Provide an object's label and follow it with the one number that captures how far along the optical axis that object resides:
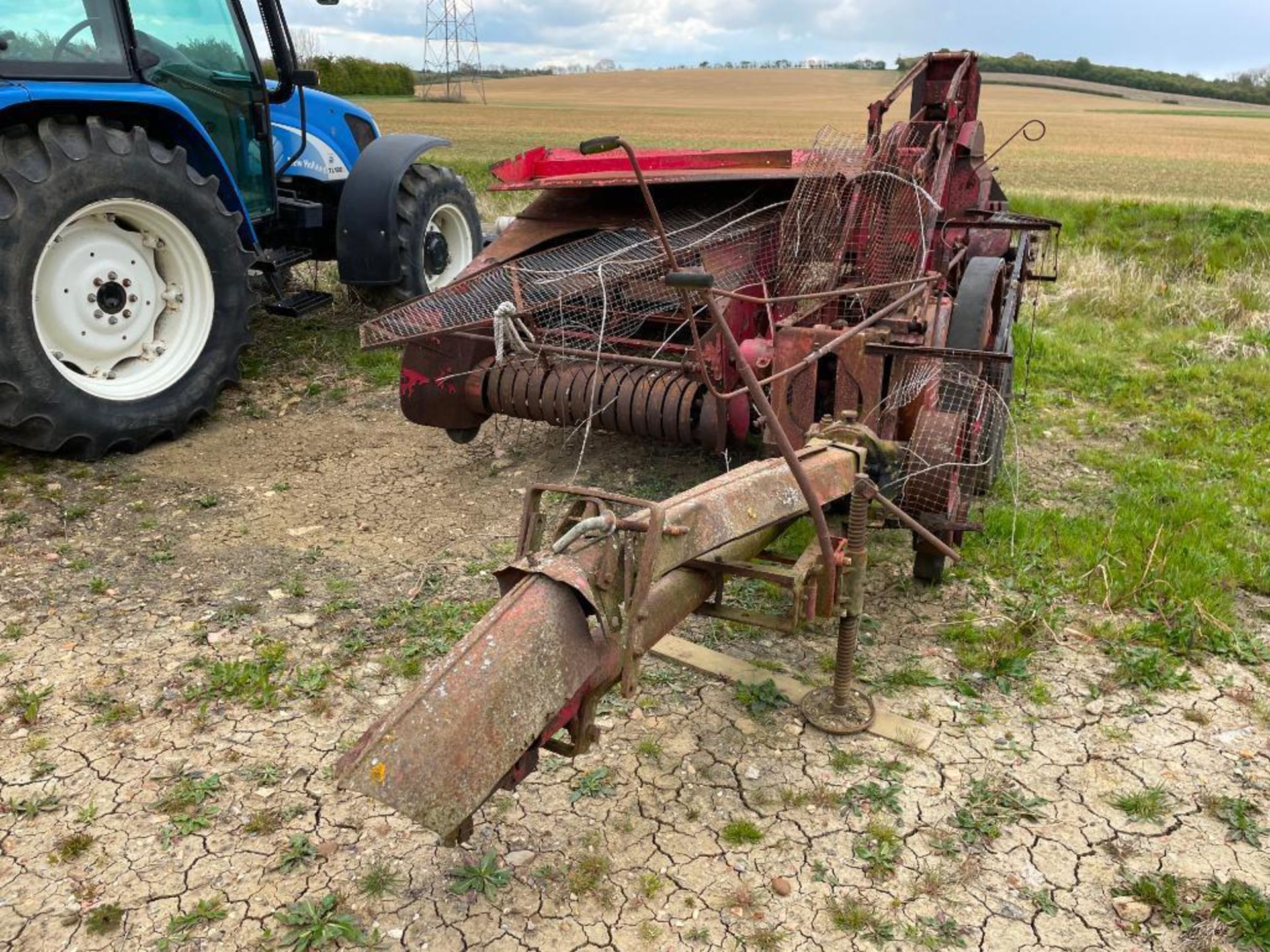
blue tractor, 4.25
